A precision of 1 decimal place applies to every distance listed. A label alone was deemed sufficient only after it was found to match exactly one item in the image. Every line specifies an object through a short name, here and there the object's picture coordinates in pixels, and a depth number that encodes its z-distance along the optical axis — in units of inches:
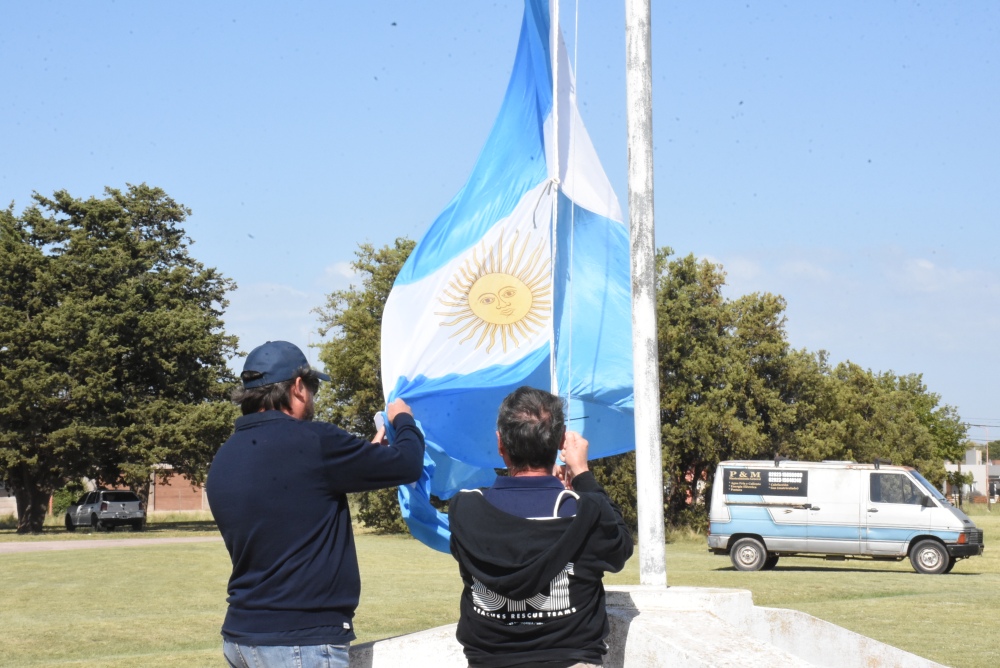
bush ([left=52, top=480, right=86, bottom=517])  2568.9
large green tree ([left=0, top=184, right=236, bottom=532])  1715.1
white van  933.8
